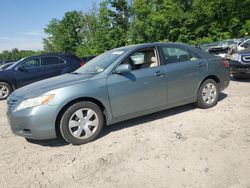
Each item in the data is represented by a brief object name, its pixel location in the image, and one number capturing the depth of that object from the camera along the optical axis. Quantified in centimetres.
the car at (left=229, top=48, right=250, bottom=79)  595
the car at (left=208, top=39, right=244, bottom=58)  803
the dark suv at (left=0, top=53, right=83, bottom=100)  710
